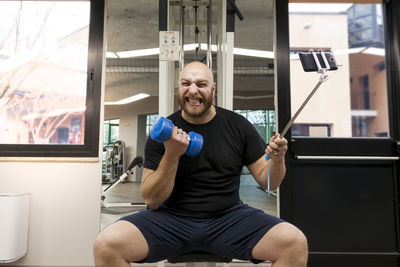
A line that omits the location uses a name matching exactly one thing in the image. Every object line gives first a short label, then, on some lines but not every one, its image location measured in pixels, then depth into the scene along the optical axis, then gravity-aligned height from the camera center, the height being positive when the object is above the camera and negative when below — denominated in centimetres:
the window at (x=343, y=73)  224 +62
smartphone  96 +30
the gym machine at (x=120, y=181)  209 -26
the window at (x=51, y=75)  220 +58
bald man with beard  100 -19
